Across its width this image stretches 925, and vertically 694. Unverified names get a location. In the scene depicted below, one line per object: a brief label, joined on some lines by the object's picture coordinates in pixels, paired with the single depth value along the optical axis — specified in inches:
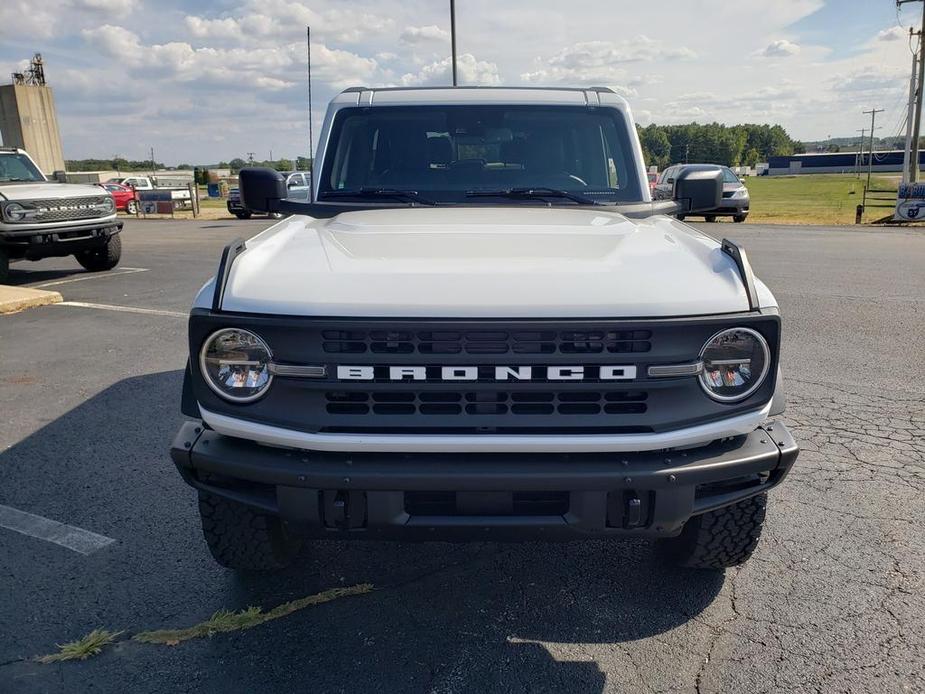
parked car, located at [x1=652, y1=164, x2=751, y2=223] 843.4
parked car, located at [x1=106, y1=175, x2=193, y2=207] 1572.3
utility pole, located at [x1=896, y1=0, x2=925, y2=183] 1125.1
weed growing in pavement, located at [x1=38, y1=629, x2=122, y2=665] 104.6
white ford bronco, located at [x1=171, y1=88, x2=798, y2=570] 92.3
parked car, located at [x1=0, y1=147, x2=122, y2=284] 424.2
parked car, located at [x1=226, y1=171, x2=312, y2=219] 912.5
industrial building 1990.7
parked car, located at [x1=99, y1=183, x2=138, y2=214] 1411.8
